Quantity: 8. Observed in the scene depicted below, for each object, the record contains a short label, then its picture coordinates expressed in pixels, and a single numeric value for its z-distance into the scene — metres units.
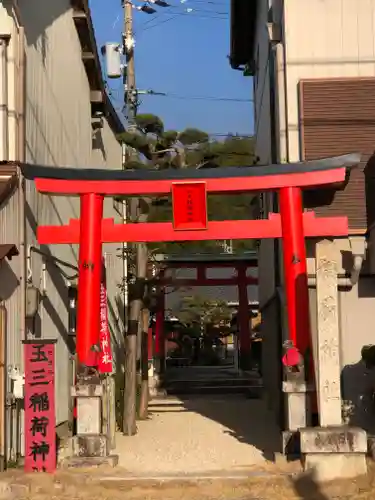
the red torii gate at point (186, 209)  12.46
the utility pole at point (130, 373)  15.01
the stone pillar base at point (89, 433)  10.98
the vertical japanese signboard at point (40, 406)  10.44
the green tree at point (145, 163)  16.16
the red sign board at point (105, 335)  15.54
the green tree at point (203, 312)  40.19
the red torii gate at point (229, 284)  28.13
